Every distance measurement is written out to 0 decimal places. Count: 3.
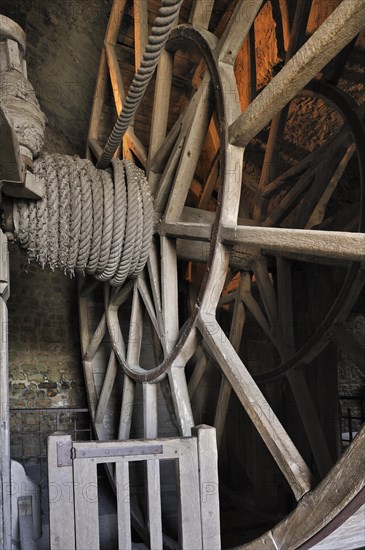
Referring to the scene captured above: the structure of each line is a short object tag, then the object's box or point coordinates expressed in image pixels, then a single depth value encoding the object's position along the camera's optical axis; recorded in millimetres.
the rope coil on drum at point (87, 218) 3350
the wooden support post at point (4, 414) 2834
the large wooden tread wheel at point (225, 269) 2383
